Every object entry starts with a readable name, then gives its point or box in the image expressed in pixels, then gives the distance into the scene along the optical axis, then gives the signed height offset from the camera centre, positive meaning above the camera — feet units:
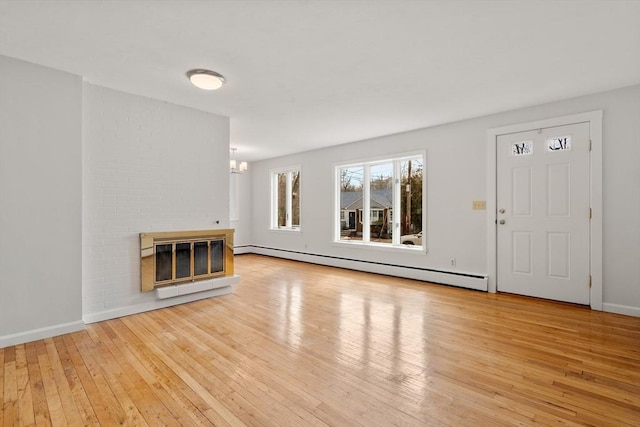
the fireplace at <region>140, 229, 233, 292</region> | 12.41 -1.96
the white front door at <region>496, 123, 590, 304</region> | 12.76 +0.02
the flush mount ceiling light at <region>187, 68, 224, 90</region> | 10.30 +4.47
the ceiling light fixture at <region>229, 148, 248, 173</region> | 22.20 +3.45
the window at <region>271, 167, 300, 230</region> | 25.63 +1.12
